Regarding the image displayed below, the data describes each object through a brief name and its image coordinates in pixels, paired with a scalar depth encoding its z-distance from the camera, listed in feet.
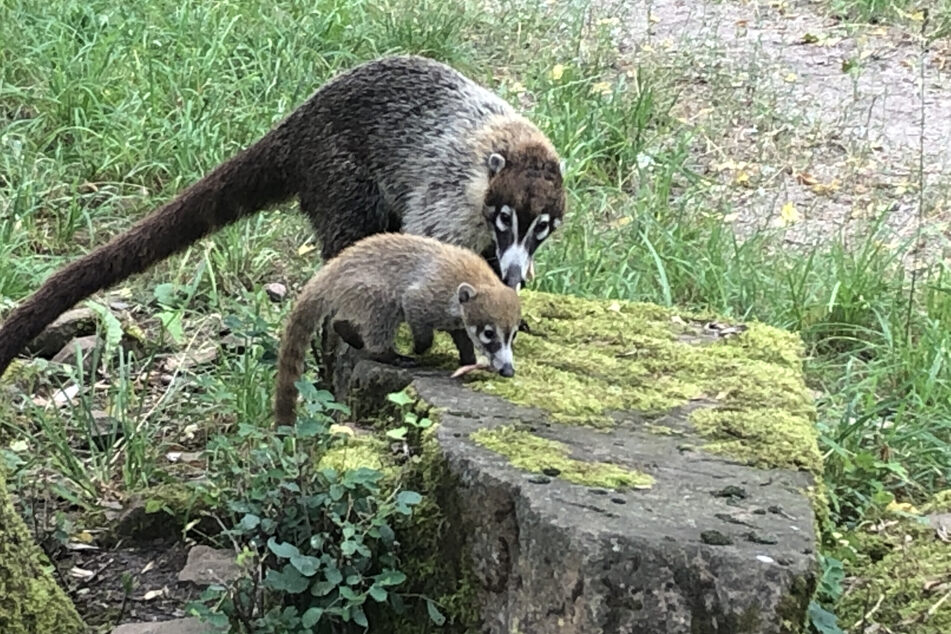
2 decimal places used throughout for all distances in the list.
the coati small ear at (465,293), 19.70
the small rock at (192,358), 29.40
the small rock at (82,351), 28.37
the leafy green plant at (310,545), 16.34
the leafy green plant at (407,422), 18.04
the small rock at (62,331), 29.58
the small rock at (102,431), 24.34
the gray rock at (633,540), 14.17
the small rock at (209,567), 20.20
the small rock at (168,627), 18.37
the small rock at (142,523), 21.89
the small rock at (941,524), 21.76
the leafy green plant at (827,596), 16.79
